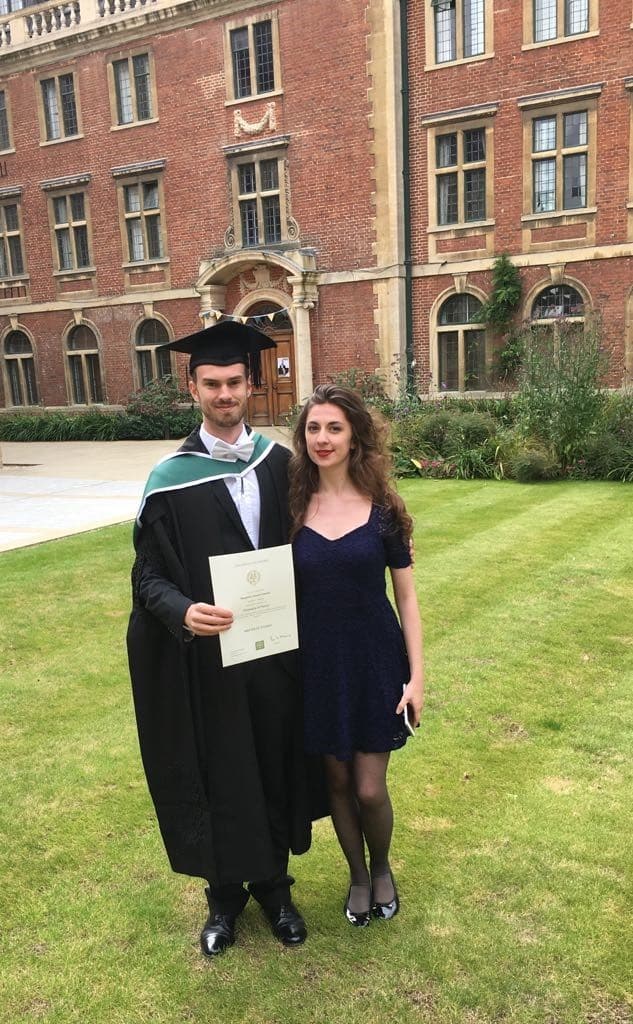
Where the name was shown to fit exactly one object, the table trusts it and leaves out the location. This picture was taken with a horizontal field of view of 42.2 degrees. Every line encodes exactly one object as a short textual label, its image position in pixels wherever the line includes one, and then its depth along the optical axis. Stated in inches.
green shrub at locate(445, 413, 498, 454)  481.1
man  97.7
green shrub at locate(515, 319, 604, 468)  433.1
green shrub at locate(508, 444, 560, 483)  428.1
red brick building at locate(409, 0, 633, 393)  600.4
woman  99.9
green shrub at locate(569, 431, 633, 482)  422.0
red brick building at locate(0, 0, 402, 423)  688.4
